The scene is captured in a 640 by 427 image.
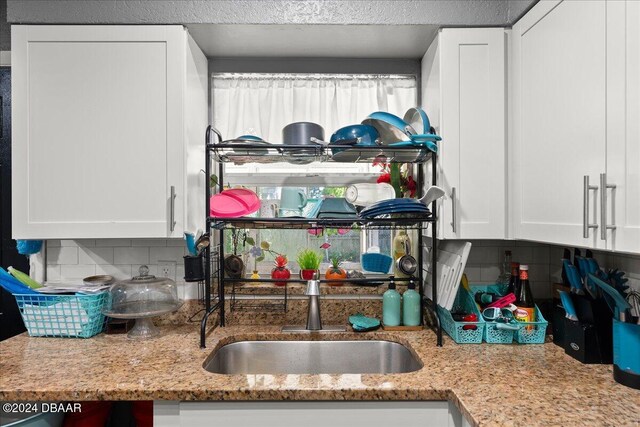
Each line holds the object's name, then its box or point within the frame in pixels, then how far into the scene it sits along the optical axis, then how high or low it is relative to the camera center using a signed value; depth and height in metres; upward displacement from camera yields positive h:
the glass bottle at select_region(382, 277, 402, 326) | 1.83 -0.42
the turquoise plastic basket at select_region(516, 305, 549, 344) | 1.62 -0.47
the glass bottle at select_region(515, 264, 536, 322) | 1.65 -0.36
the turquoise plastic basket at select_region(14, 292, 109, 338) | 1.71 -0.42
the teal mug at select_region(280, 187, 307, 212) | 1.87 +0.06
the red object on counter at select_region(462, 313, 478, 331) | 1.64 -0.43
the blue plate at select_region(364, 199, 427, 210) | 1.63 +0.04
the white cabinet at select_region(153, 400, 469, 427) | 1.28 -0.62
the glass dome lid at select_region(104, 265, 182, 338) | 1.72 -0.38
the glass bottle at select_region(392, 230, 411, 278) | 2.03 -0.16
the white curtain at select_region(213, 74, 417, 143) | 2.10 +0.57
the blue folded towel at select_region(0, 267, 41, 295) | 1.66 -0.30
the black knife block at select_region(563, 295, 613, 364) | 1.40 -0.41
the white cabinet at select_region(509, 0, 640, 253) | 1.08 +0.28
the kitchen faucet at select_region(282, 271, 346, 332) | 1.76 -0.43
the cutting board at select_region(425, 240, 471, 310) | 1.63 -0.23
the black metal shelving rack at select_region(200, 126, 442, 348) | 1.67 +0.15
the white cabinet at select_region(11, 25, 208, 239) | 1.66 +0.33
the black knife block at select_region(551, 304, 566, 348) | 1.56 -0.43
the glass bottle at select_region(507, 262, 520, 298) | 1.75 -0.29
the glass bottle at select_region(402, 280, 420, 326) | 1.82 -0.42
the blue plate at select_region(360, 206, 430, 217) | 1.62 +0.01
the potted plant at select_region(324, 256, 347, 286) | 1.97 -0.29
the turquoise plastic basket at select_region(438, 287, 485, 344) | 1.64 -0.46
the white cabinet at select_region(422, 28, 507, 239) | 1.69 +0.33
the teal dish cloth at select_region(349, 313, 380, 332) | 1.81 -0.49
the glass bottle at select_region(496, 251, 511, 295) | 1.87 -0.29
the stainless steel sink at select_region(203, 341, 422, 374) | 1.76 -0.62
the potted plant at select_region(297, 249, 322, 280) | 2.02 -0.25
